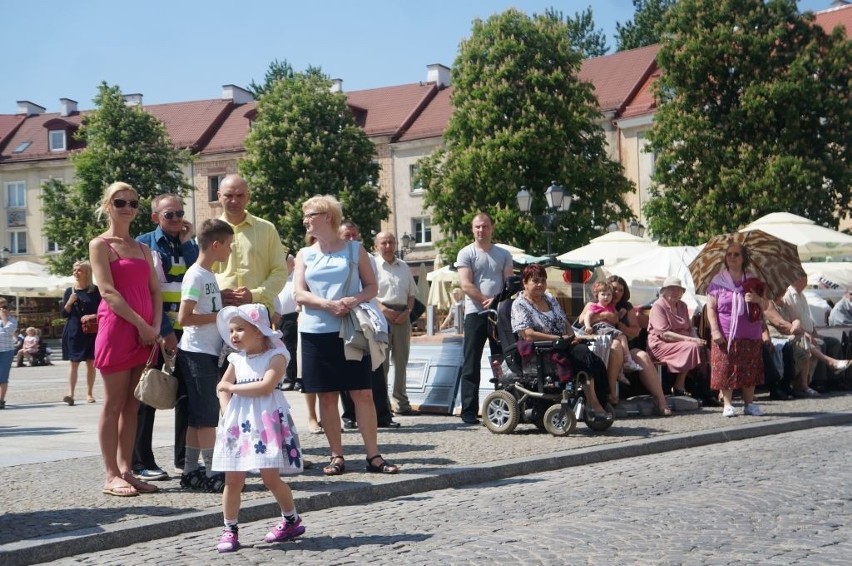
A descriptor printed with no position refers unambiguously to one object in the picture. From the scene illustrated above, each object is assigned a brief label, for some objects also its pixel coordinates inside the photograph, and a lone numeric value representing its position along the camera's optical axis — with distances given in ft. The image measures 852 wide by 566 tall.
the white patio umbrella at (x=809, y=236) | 68.84
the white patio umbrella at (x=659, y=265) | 66.28
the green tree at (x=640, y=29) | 248.32
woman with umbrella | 43.04
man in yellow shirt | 29.91
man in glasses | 28.40
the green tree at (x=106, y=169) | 188.14
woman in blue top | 28.89
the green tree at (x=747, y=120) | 135.64
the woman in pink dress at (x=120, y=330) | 26.09
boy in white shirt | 26.58
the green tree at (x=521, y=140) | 151.64
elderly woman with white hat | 47.14
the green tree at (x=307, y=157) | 184.85
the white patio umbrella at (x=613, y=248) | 84.94
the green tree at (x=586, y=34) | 251.80
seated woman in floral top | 37.76
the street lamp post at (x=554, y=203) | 85.10
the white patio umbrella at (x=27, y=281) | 125.80
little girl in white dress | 21.40
